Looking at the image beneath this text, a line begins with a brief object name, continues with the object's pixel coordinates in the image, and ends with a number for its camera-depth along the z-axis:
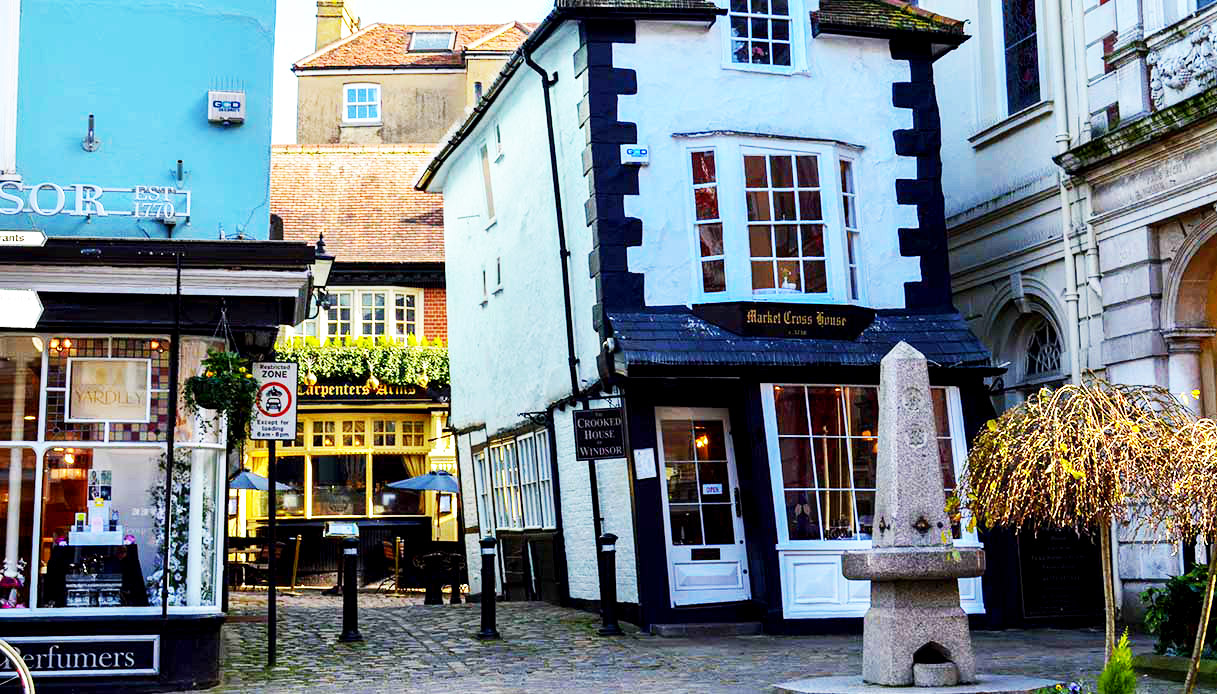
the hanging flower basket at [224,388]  12.41
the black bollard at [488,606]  15.57
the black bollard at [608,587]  15.63
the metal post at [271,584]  13.44
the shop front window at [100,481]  12.34
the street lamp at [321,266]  14.14
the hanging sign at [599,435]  16.00
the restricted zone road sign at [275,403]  13.56
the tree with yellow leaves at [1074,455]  9.18
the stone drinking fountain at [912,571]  10.41
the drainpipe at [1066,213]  17.38
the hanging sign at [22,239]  11.34
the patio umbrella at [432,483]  26.92
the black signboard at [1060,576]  16.67
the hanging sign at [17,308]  11.12
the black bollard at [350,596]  15.60
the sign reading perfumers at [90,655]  11.75
